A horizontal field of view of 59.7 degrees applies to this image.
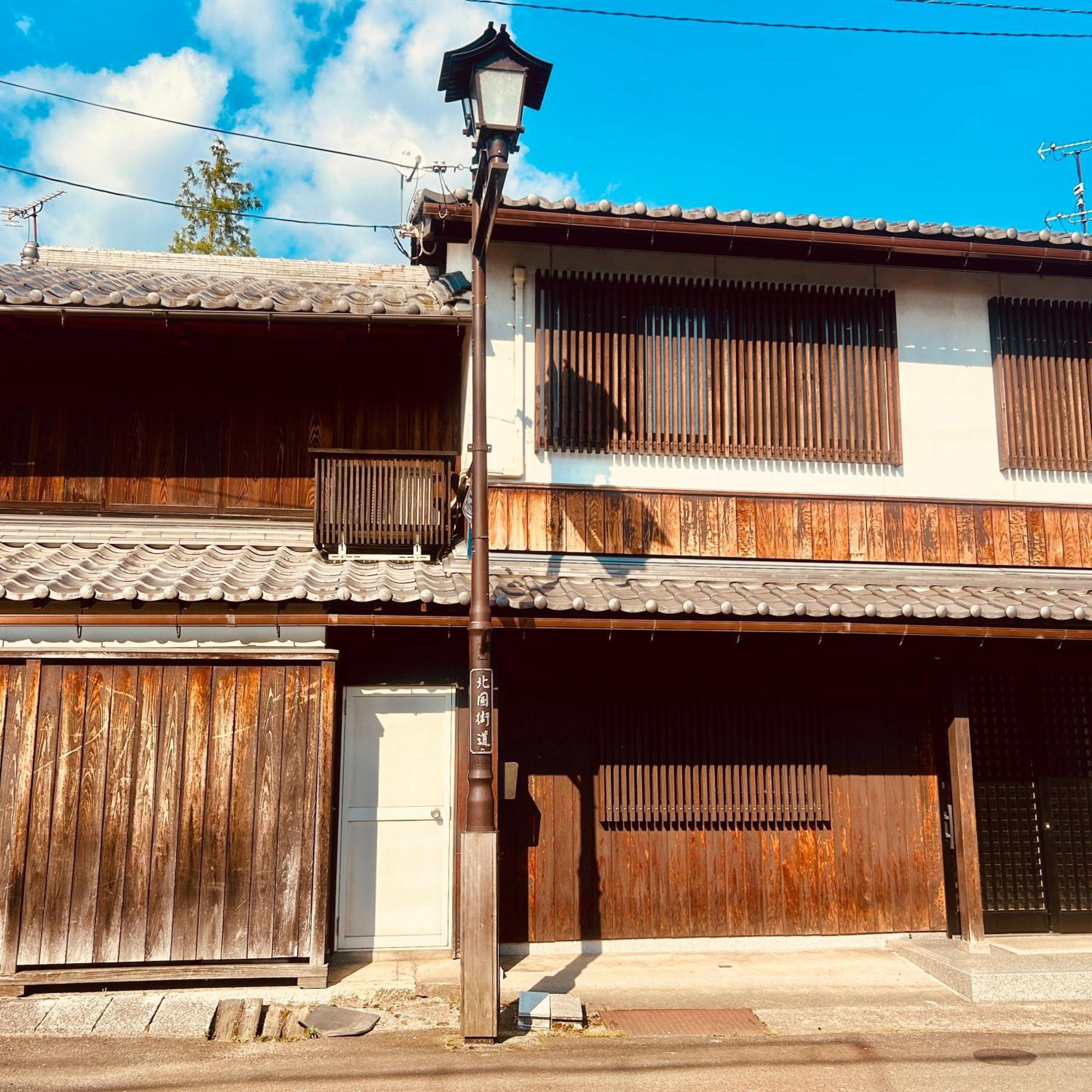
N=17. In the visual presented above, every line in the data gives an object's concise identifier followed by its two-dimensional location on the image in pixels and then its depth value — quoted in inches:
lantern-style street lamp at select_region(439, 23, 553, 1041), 250.4
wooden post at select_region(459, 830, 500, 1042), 249.4
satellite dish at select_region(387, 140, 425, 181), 478.9
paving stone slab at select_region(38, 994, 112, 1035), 262.7
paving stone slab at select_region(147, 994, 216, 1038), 263.4
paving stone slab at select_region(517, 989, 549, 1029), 264.4
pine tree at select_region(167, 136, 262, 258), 959.0
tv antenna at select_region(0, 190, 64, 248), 532.7
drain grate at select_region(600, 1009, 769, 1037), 266.5
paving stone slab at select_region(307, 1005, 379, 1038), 260.7
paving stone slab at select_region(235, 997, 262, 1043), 260.8
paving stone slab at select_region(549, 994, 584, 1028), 265.4
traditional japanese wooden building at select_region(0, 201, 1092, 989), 298.4
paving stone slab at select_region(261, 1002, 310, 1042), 262.2
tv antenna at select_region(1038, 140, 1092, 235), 599.8
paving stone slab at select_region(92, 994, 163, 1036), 263.6
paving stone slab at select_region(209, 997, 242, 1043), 261.7
